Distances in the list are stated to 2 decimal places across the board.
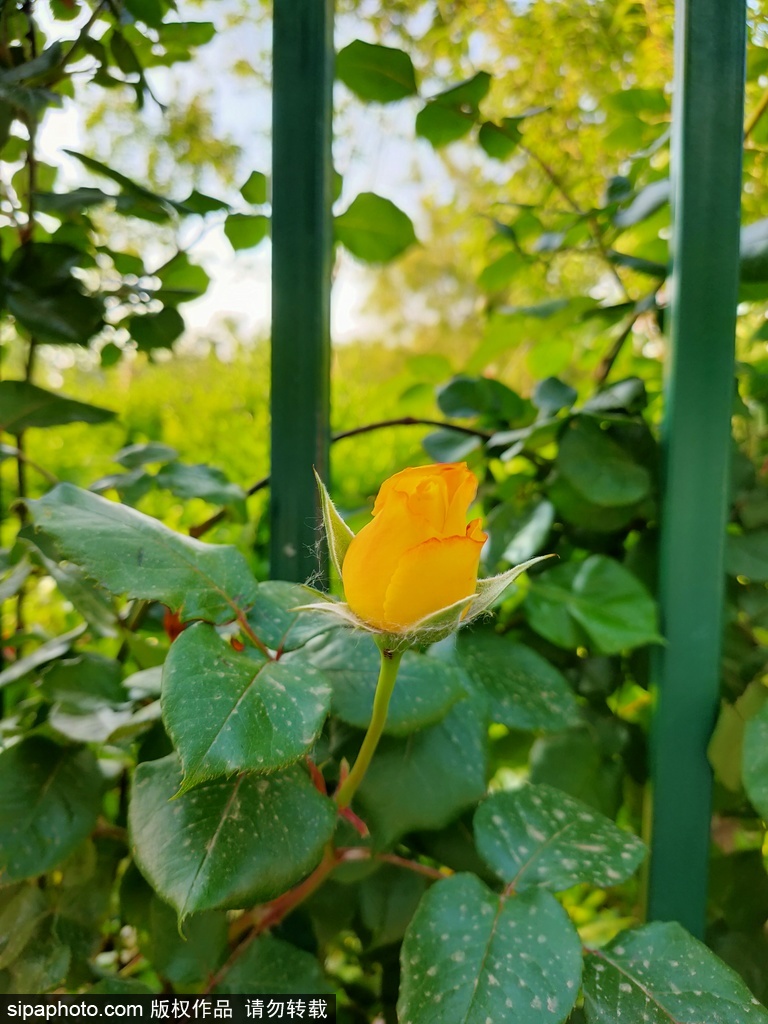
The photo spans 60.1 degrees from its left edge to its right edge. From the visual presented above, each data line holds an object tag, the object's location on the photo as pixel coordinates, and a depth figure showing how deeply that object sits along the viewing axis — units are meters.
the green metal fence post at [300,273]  0.49
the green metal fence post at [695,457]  0.50
